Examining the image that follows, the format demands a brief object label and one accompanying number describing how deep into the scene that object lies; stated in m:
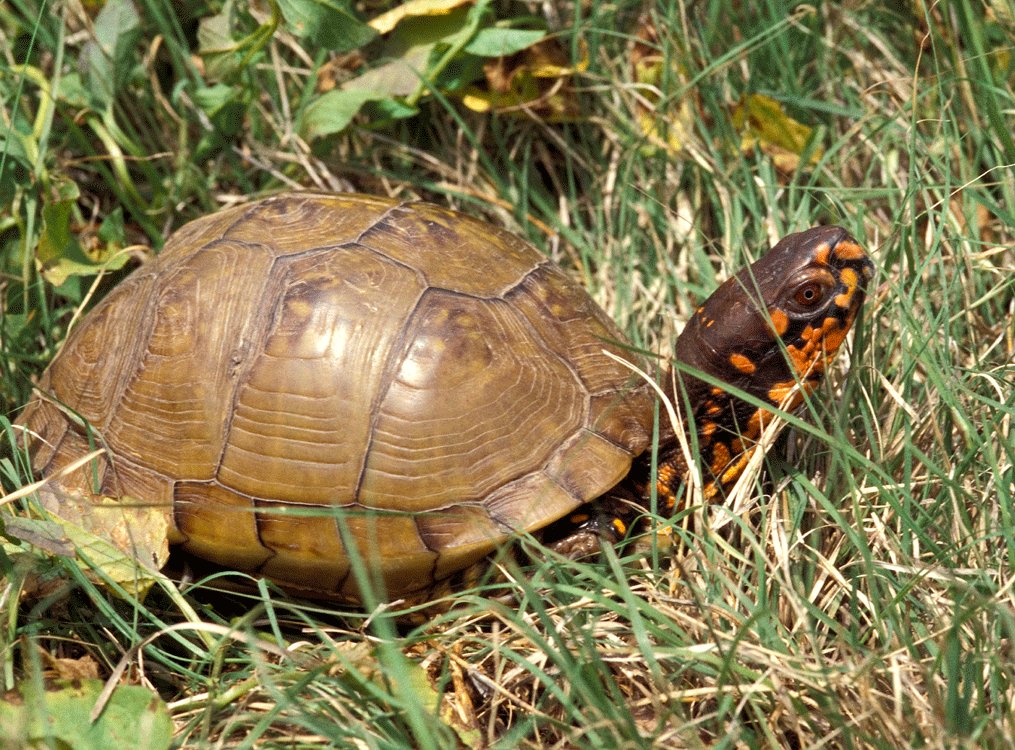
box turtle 1.93
